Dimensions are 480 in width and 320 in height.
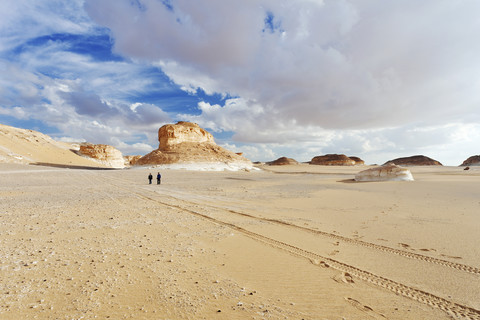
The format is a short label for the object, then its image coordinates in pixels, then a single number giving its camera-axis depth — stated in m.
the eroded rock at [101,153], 92.44
